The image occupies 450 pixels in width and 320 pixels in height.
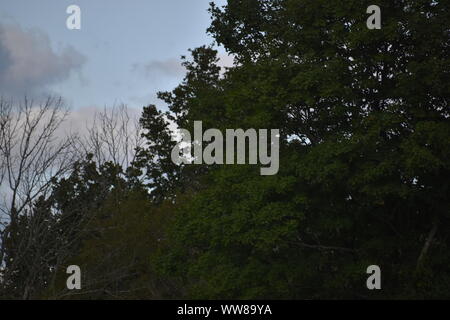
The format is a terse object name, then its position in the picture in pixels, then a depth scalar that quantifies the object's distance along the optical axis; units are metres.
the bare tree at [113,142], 44.38
